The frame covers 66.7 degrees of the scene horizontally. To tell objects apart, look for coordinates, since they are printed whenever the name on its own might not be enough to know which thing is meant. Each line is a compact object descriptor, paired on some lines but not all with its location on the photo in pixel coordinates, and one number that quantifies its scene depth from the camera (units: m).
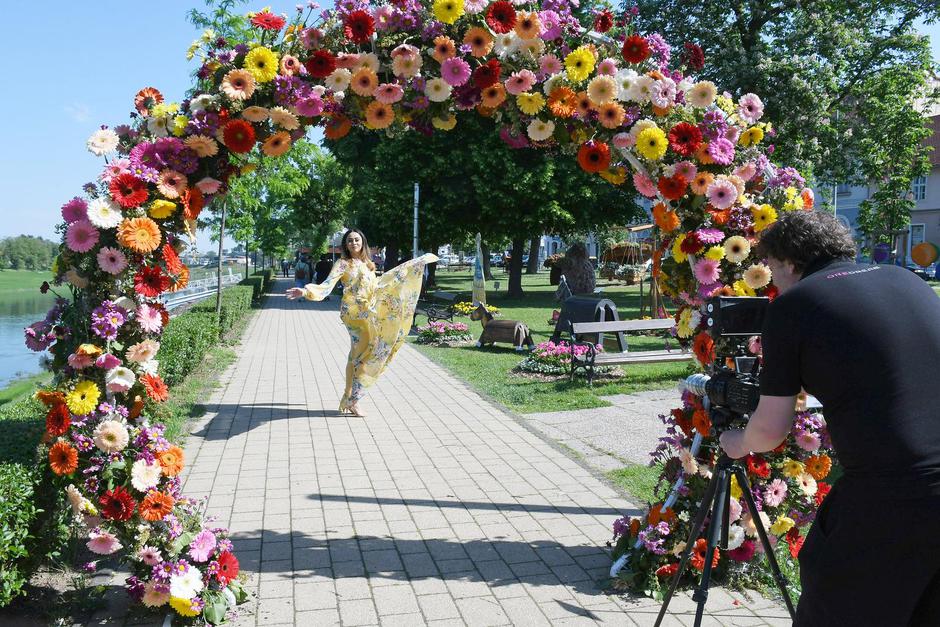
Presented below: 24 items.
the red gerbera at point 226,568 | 3.68
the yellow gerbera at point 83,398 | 3.46
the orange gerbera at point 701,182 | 3.96
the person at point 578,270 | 15.62
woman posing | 8.08
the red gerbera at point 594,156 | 4.16
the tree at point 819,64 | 18.16
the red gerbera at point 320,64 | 3.90
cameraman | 2.07
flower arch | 3.55
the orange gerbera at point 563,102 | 4.07
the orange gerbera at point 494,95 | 4.18
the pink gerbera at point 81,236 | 3.48
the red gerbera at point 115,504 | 3.49
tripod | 3.00
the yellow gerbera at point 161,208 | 3.58
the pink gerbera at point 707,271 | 3.95
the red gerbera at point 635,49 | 4.01
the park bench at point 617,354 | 10.27
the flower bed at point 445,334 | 15.41
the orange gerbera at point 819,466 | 4.02
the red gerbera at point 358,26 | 3.88
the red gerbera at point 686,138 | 3.97
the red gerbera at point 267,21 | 3.84
